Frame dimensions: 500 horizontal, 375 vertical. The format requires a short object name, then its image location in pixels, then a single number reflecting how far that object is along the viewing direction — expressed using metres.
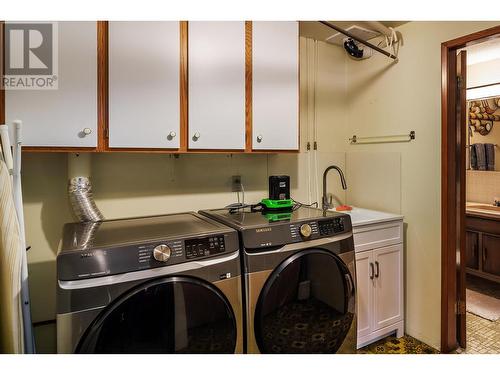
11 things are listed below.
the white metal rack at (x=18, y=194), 1.22
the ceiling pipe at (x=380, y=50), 1.89
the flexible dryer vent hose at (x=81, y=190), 1.63
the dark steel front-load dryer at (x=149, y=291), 1.10
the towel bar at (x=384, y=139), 2.28
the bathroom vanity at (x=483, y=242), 3.22
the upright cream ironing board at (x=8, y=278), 1.14
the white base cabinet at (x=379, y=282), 2.07
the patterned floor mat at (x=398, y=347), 2.12
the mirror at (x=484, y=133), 3.61
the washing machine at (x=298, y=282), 1.44
